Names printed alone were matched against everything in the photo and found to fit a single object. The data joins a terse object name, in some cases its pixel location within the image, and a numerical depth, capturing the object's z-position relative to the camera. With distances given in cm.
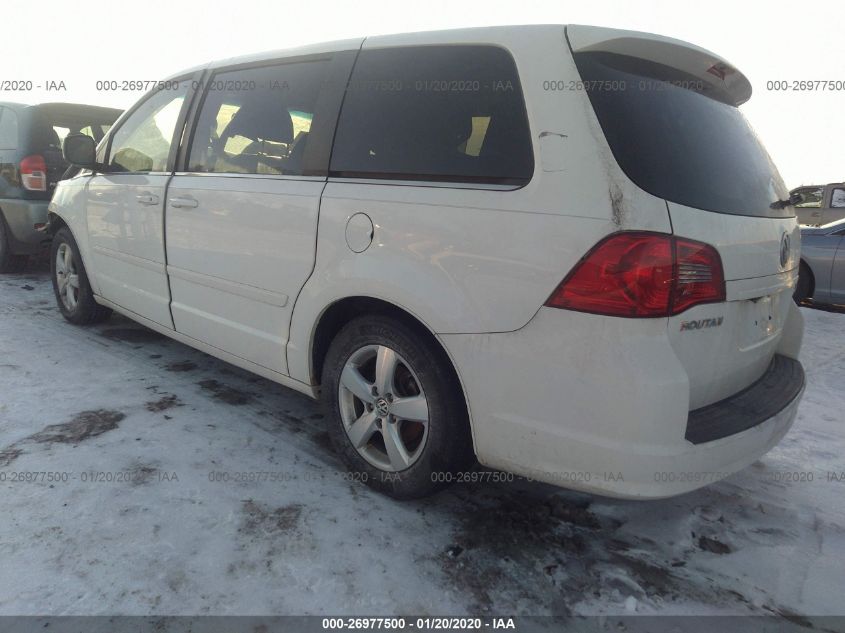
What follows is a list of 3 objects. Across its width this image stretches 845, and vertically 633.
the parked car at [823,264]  677
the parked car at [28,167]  570
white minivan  173
